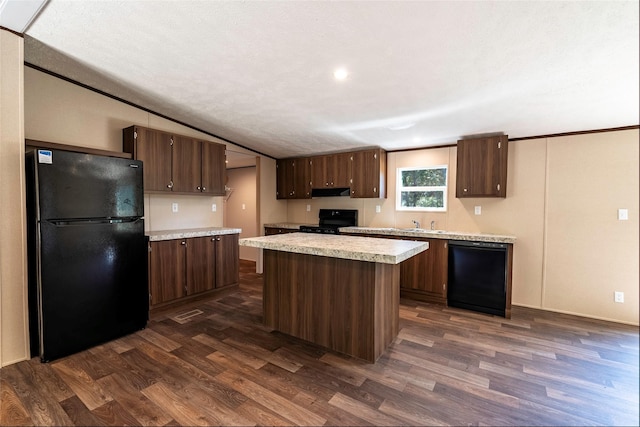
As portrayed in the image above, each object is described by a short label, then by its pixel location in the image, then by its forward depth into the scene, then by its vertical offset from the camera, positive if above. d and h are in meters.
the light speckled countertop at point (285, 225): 4.84 -0.37
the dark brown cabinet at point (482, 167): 3.46 +0.46
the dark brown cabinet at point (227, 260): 3.90 -0.78
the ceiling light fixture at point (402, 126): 3.36 +0.93
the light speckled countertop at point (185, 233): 3.23 -0.35
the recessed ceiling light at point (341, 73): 2.33 +1.08
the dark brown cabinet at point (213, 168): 3.95 +0.51
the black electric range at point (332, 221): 4.62 -0.28
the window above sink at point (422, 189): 4.14 +0.24
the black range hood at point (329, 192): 4.69 +0.21
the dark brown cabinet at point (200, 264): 3.55 -0.77
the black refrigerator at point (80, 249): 2.23 -0.38
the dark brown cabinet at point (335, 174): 4.37 +0.51
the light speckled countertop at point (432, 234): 3.26 -0.38
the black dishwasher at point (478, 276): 3.25 -0.84
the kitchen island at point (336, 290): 2.25 -0.74
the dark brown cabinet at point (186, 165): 3.63 +0.51
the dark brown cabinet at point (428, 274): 3.58 -0.90
